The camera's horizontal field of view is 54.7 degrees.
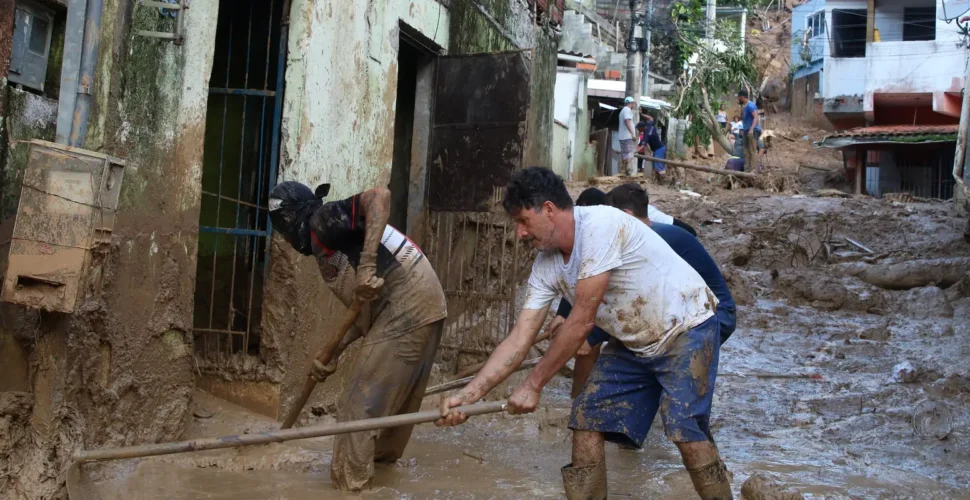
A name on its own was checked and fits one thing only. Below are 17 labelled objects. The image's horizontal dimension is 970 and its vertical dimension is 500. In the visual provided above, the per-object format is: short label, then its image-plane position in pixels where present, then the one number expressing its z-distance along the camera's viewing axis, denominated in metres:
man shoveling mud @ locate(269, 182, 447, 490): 4.48
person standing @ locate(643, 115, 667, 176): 19.38
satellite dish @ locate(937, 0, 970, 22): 25.64
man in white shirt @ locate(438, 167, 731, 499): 3.62
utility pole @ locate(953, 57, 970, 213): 15.61
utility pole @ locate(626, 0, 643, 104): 19.95
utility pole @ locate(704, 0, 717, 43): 26.23
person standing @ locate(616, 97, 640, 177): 18.08
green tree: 24.86
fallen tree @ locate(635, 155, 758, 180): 17.94
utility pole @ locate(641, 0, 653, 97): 22.38
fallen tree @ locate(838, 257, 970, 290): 11.18
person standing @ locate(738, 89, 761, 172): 18.88
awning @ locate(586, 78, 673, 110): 22.88
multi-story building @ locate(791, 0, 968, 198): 24.00
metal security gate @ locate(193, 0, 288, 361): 6.60
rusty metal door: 7.68
